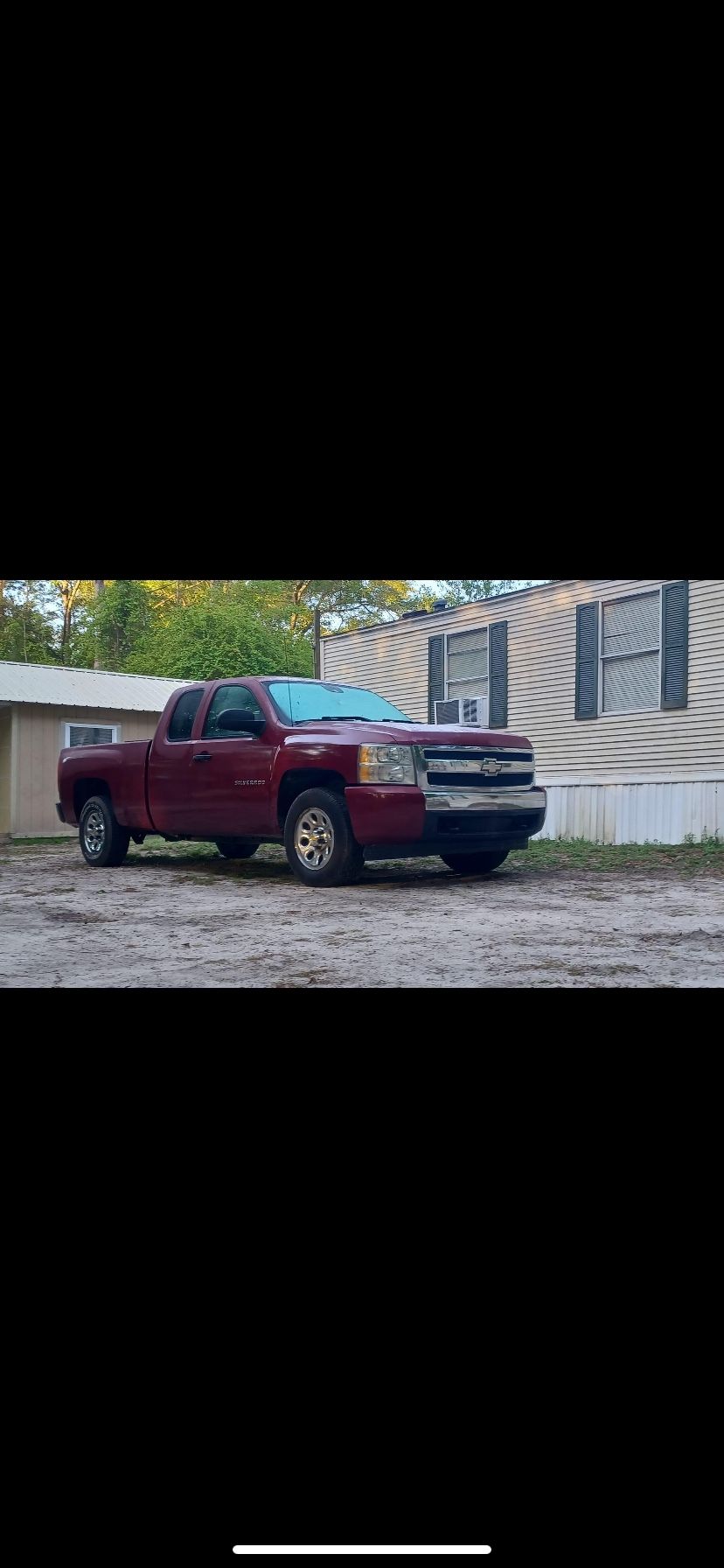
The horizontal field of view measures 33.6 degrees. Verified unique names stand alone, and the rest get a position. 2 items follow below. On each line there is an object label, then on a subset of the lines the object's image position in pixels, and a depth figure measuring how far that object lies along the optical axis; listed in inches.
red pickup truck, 235.1
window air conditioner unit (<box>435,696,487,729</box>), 382.9
